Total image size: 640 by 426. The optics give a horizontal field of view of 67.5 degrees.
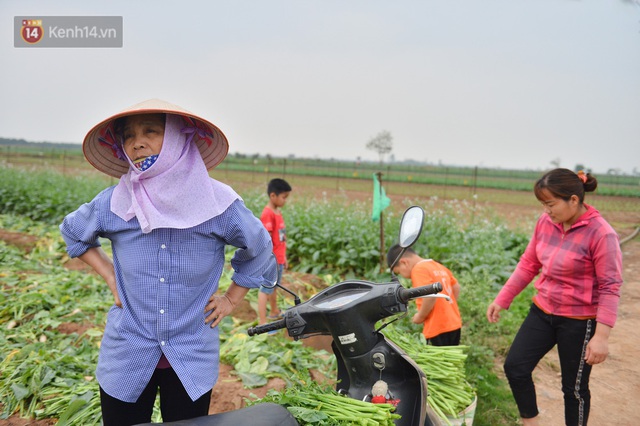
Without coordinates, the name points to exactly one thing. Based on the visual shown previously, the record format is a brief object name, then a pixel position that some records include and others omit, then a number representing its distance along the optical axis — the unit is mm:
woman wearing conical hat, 1779
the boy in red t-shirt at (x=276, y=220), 5457
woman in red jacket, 2779
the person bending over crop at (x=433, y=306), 3311
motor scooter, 1683
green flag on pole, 6426
